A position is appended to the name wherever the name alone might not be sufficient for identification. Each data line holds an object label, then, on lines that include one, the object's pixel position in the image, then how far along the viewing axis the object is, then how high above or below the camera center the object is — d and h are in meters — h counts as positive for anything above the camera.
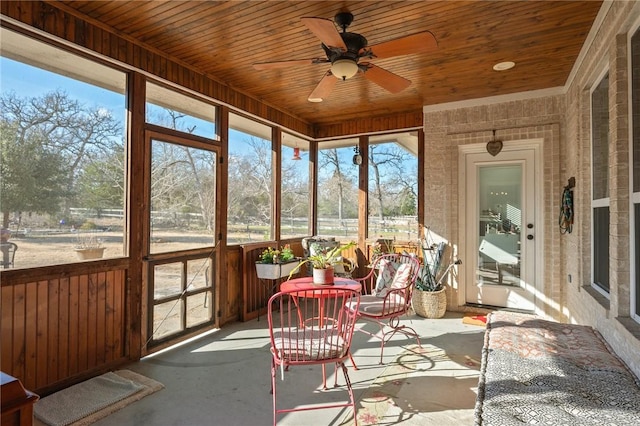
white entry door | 4.57 -0.14
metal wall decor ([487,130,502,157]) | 4.61 +0.91
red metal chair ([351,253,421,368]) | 3.25 -0.80
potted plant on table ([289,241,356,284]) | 3.18 -0.46
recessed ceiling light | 3.64 +1.55
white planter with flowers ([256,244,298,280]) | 4.37 -0.58
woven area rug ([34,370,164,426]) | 2.31 -1.29
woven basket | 4.55 -1.11
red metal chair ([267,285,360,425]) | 2.21 -0.82
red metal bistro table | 2.74 -0.62
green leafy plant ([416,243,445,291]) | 4.70 -0.76
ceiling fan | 2.34 +1.19
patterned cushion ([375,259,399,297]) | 3.90 -0.66
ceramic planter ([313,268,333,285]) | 3.18 -0.53
